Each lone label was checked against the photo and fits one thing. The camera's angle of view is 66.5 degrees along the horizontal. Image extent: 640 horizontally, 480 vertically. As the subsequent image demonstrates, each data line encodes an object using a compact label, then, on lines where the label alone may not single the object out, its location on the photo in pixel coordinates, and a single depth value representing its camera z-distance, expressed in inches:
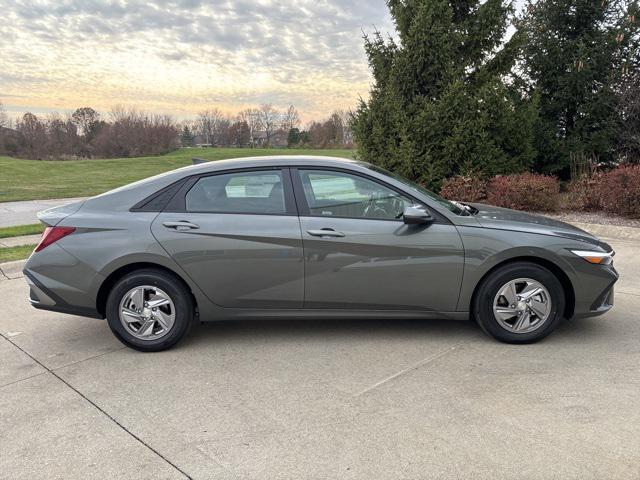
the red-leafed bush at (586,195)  346.8
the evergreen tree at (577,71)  442.0
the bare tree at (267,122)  3198.8
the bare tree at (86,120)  2434.7
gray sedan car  149.5
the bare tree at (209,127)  3137.3
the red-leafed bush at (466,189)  374.6
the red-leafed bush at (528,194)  348.2
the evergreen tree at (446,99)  382.6
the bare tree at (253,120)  3154.5
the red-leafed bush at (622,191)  314.8
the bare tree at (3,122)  2441.7
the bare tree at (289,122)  3170.5
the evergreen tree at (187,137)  3074.1
